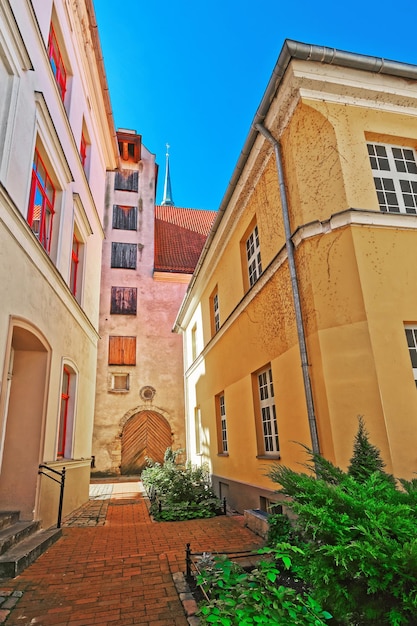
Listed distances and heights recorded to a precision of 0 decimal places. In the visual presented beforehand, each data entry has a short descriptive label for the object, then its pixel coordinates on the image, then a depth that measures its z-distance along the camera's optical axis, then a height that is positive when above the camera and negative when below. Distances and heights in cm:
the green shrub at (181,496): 821 -139
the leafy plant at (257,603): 253 -119
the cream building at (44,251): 573 +337
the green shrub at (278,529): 513 -127
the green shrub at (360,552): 213 -69
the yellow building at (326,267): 537 +265
